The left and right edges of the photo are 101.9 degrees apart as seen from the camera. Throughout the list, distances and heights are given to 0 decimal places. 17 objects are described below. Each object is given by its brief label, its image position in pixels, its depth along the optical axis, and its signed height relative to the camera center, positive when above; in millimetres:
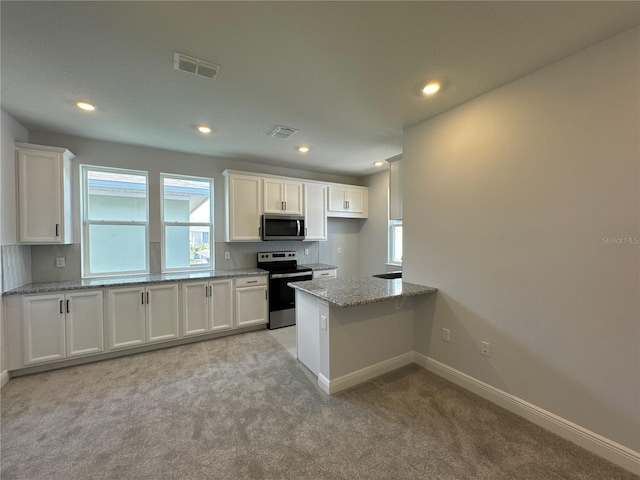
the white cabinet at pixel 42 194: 2725 +501
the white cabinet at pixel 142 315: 3004 -914
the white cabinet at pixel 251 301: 3756 -935
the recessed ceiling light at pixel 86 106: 2379 +1247
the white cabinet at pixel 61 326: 2646 -916
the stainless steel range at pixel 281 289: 3982 -800
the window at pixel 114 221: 3359 +245
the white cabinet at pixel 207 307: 3398 -922
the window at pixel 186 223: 3792 +240
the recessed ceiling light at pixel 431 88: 2096 +1231
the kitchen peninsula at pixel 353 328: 2340 -900
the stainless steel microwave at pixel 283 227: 4133 +181
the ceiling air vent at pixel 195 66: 1779 +1238
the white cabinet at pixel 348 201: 4805 +692
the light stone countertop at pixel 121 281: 2695 -496
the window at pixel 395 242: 4699 -91
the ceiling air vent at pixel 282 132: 2962 +1255
